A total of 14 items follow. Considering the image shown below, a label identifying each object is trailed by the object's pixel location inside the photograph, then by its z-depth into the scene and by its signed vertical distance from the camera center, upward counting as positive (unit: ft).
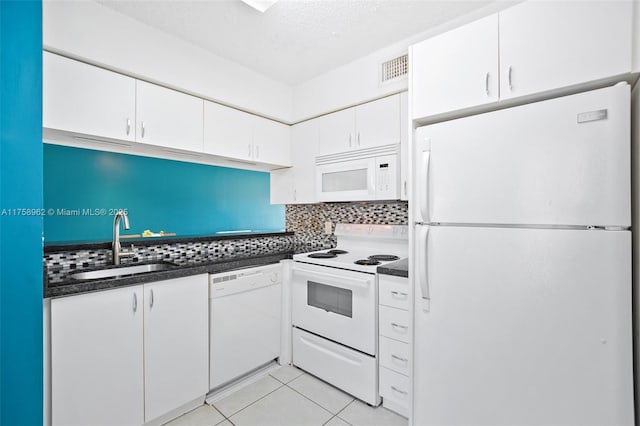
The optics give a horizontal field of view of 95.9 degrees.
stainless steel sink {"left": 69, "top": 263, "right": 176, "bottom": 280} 6.12 -1.35
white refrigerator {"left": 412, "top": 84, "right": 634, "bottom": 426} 3.64 -0.80
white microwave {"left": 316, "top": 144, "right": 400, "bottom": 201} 7.11 +0.98
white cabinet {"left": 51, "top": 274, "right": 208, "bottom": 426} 4.70 -2.59
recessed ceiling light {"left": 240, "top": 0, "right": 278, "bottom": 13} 5.48 +3.99
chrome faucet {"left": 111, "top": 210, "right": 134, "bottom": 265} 6.38 -0.53
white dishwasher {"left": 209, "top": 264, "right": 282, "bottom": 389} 6.65 -2.72
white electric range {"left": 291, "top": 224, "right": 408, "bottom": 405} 6.41 -2.38
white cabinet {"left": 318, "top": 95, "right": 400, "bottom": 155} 7.18 +2.29
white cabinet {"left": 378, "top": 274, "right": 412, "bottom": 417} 5.94 -2.75
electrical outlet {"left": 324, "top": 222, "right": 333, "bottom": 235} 9.49 -0.53
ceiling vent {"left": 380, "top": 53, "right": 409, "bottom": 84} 6.95 +3.53
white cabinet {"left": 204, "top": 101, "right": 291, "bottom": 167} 7.48 +2.17
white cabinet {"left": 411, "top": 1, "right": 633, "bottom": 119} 3.76 +2.37
